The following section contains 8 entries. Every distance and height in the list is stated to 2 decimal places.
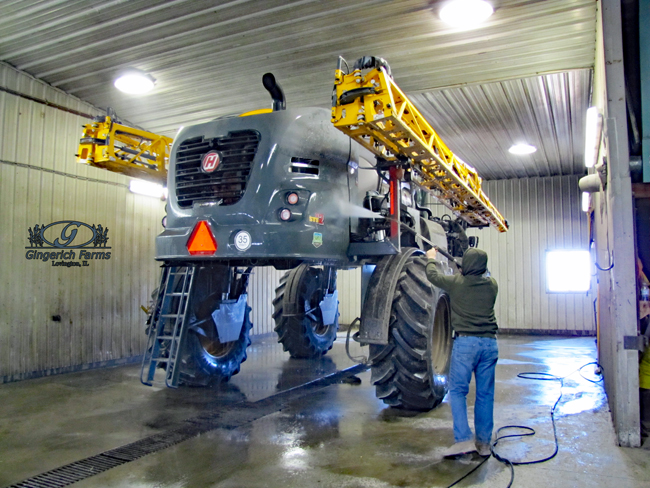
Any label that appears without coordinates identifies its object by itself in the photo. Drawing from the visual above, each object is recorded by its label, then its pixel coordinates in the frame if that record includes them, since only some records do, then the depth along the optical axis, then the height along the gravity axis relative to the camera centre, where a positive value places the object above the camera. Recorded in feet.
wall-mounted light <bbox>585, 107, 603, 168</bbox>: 15.97 +4.66
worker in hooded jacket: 13.61 -2.17
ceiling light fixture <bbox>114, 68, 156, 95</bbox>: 25.21 +9.75
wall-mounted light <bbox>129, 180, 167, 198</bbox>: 30.58 +5.17
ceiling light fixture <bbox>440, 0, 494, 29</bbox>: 19.10 +10.18
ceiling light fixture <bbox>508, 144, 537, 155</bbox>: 36.27 +9.08
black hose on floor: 12.18 -4.92
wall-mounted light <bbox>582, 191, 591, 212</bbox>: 25.66 +3.70
